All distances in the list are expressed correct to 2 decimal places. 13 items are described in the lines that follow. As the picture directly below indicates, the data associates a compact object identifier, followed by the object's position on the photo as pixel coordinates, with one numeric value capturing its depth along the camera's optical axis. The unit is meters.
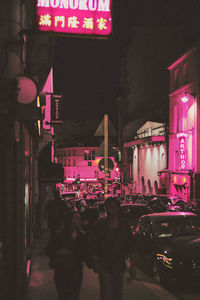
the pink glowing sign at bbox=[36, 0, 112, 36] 7.90
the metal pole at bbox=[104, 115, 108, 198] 12.29
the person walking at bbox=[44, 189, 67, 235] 12.43
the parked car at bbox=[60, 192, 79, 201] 31.60
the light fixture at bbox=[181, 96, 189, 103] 42.72
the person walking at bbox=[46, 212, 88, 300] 5.70
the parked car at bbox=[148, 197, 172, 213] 22.62
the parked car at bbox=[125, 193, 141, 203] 34.17
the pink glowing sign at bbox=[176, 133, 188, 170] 43.53
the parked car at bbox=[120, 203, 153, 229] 19.64
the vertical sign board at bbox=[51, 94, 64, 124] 26.10
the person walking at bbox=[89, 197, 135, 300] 5.90
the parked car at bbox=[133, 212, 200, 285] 8.36
